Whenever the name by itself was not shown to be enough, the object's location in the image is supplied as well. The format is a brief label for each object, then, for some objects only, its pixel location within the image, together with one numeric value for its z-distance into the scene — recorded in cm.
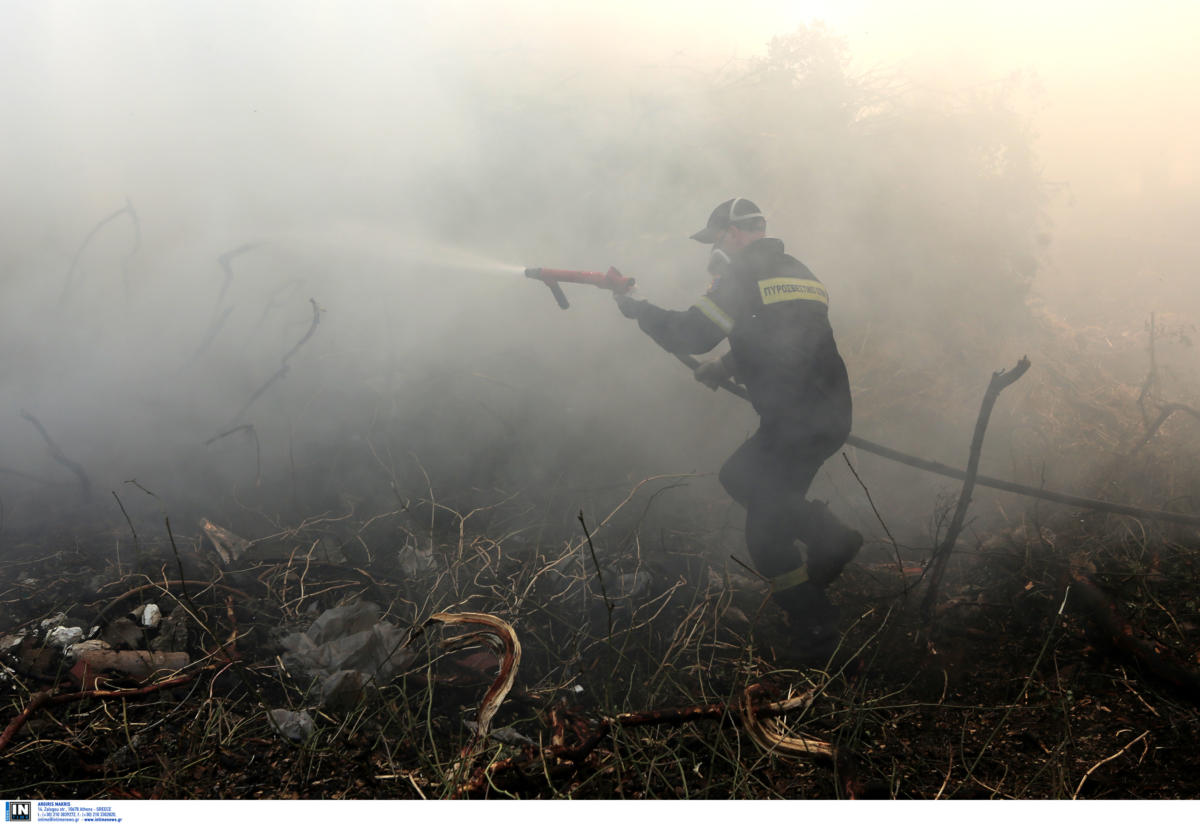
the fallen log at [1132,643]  228
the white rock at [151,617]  264
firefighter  290
